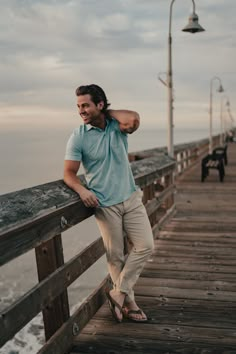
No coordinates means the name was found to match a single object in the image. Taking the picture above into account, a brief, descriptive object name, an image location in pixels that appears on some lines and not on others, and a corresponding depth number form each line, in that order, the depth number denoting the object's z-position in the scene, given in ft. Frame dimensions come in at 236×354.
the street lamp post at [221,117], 116.48
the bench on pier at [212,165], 45.78
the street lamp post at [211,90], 77.87
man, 10.38
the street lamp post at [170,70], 33.83
